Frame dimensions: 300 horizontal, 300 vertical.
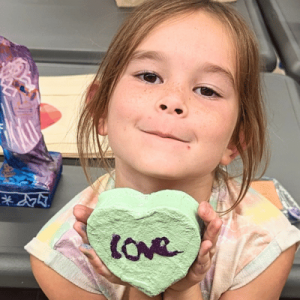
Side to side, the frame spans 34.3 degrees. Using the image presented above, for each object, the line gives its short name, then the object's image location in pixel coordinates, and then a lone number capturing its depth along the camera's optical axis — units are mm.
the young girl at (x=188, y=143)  644
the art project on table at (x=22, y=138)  868
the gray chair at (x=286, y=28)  1461
